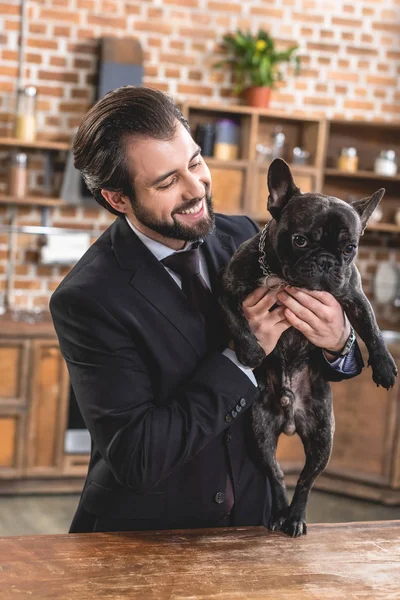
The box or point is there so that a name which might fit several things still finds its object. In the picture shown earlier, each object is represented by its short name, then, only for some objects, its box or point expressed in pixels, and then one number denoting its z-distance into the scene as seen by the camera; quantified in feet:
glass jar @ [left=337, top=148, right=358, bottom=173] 16.71
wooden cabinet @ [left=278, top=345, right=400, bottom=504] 15.07
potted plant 16.15
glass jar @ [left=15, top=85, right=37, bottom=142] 15.19
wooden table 4.77
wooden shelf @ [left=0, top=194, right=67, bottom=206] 15.29
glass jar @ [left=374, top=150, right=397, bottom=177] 16.70
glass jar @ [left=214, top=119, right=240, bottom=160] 16.10
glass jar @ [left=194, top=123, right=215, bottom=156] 15.96
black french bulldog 5.50
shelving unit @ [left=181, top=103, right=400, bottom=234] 16.03
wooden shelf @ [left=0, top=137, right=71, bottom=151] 15.07
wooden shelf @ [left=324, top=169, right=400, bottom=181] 16.53
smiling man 5.56
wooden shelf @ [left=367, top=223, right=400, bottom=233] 16.61
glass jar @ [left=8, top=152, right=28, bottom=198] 15.33
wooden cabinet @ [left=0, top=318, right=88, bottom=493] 14.01
